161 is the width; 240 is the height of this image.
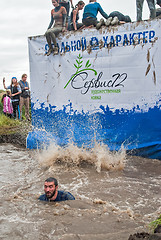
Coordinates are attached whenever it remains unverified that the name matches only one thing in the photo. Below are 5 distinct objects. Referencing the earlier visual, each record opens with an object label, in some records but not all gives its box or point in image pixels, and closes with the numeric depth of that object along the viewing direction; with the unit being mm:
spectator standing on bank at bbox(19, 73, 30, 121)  11602
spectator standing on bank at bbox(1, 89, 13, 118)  12180
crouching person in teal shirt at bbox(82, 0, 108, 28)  8201
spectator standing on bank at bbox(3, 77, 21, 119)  11836
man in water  4867
